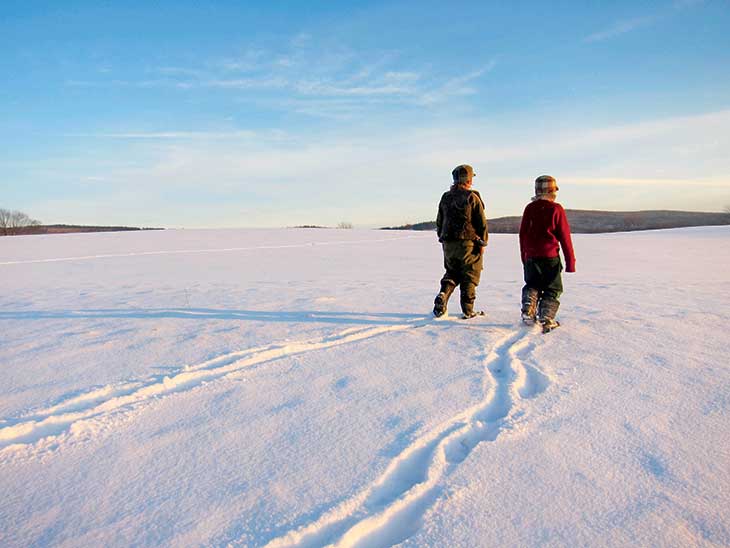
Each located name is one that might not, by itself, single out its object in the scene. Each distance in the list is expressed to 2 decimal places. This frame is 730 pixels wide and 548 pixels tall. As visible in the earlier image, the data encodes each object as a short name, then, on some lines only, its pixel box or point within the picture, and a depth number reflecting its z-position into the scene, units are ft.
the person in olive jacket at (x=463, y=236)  18.62
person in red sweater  17.26
